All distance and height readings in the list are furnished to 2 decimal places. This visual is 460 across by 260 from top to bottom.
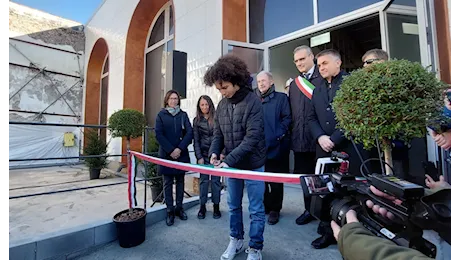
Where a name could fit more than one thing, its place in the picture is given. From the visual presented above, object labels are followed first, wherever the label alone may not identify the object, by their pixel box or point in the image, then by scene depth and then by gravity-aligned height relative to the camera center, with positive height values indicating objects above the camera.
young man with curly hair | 1.73 +0.02
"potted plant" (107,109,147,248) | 2.15 -0.77
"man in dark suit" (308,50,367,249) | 1.80 +0.19
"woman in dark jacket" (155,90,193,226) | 2.70 +0.04
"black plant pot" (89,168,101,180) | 6.95 -0.85
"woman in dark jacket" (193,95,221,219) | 2.81 +0.05
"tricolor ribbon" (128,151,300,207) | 1.37 -0.20
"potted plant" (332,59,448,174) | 0.91 +0.16
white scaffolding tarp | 9.29 +0.13
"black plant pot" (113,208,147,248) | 2.15 -0.82
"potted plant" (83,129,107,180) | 6.95 -0.18
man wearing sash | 2.30 +0.31
